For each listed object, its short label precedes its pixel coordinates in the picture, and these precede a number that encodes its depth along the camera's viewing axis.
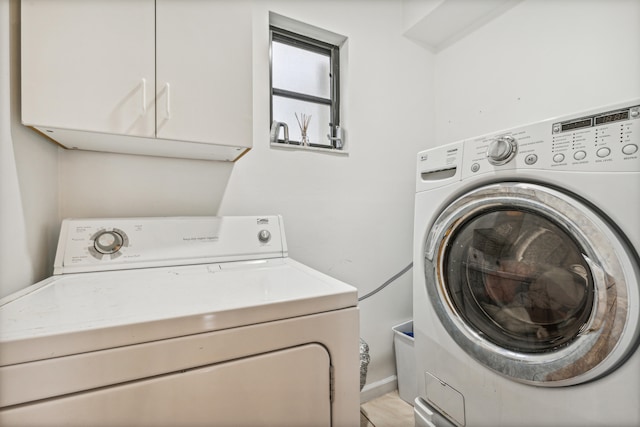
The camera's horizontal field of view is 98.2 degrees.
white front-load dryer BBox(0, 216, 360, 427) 0.45
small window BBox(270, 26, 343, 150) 1.55
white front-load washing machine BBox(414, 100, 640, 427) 0.65
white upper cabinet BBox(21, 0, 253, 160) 0.77
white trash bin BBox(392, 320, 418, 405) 1.49
